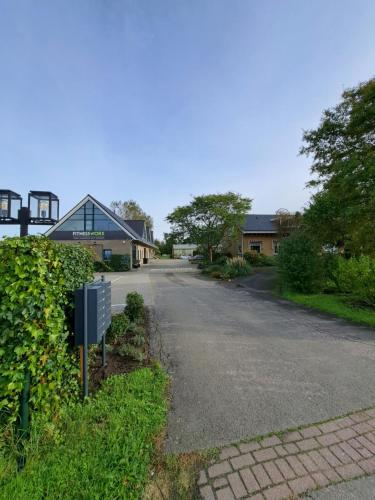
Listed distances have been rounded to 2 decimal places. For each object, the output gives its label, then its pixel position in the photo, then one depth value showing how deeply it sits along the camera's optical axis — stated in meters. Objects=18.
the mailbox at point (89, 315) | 2.52
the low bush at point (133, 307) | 5.60
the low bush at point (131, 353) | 3.70
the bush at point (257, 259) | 21.73
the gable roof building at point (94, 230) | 25.38
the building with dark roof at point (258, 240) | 27.12
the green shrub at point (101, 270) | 23.30
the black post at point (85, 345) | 2.49
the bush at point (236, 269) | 16.64
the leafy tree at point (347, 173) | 7.45
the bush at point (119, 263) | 24.42
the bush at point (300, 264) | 9.07
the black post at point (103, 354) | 3.39
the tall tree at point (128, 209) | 55.12
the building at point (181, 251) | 67.94
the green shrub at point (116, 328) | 4.36
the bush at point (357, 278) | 7.12
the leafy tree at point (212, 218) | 23.06
